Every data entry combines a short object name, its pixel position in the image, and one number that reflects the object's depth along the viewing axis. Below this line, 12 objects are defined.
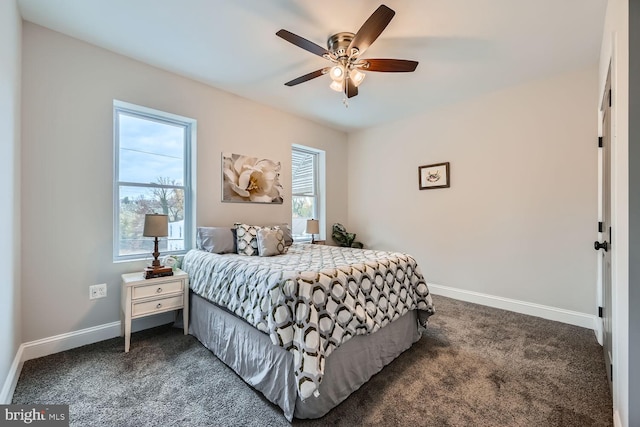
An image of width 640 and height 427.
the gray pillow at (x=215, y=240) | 2.77
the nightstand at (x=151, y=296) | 2.23
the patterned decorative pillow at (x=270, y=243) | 2.72
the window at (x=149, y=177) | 2.64
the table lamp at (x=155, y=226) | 2.35
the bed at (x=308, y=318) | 1.52
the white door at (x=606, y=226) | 1.82
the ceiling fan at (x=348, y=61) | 1.88
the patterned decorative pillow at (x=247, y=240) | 2.81
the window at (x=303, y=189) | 4.30
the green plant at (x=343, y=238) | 4.49
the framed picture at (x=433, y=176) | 3.69
